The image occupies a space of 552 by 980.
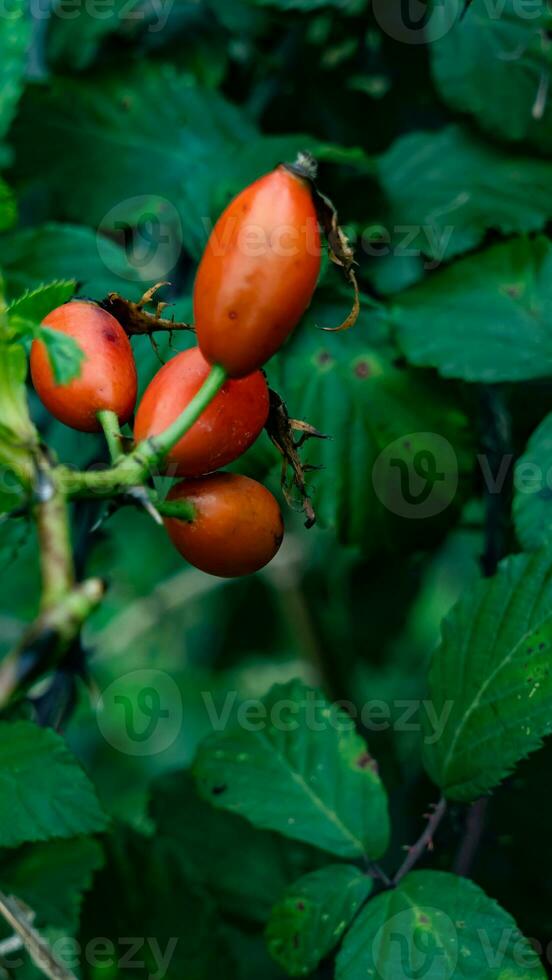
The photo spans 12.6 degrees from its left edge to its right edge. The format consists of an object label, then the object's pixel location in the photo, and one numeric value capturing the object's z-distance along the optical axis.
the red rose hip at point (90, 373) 0.27
